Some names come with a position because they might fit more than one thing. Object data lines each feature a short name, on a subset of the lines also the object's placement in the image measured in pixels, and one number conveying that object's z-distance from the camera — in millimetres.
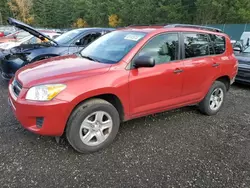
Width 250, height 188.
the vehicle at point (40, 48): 5148
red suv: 2535
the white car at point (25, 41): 7659
